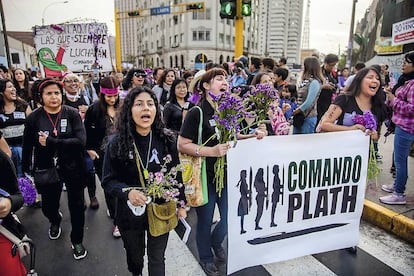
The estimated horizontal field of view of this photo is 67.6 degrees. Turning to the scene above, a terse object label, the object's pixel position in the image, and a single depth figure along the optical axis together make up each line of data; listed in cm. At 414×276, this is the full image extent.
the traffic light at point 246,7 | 793
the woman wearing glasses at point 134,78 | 551
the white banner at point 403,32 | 661
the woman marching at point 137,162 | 231
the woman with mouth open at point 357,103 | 333
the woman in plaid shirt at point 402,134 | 396
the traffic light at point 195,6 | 1745
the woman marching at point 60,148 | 323
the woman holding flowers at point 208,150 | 269
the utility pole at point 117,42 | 1528
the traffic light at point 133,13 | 1940
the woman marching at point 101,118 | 381
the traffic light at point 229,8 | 789
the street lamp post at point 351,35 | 2031
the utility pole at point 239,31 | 791
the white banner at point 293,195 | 272
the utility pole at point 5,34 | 1745
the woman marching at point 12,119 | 424
